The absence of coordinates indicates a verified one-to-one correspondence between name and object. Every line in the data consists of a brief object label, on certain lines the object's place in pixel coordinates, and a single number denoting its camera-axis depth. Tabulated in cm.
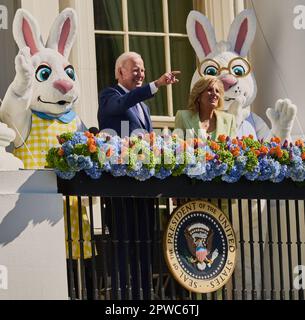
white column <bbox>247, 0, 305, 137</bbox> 2038
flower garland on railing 1727
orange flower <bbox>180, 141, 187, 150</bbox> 1767
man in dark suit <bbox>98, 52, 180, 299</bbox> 1764
